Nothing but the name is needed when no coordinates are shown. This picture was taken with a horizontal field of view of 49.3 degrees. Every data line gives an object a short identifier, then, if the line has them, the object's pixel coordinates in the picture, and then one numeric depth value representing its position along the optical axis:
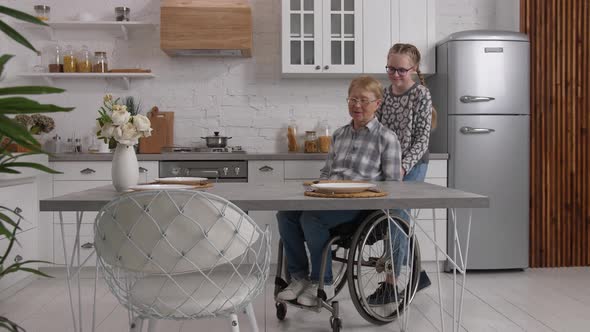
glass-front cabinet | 4.59
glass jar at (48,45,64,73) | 4.75
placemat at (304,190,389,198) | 2.28
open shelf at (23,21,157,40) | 4.70
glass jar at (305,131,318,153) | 4.82
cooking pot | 4.69
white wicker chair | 1.85
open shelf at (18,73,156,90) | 4.70
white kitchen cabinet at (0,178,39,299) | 3.72
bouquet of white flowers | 2.44
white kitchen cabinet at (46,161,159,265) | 4.33
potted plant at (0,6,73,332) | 1.14
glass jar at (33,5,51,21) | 4.65
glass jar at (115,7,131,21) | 4.75
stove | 4.59
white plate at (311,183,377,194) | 2.34
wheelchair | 2.88
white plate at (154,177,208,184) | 2.67
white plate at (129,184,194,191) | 2.36
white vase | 2.46
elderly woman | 2.97
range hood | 4.50
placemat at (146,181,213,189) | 2.56
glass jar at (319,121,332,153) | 4.82
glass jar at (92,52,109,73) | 4.75
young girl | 3.47
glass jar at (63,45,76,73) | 4.72
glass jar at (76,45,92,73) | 4.74
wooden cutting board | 4.71
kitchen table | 2.20
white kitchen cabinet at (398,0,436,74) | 4.62
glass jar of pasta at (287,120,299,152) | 4.90
